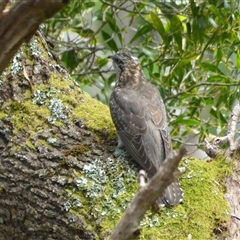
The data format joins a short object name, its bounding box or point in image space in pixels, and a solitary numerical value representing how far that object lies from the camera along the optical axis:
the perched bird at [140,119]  8.54
